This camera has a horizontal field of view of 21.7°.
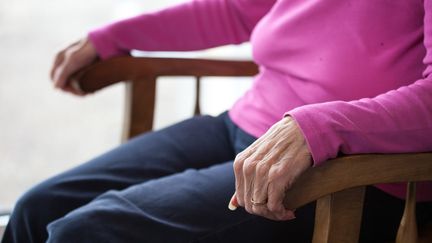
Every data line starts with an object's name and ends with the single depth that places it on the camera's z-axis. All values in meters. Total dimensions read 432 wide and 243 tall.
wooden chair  1.23
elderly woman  1.25
